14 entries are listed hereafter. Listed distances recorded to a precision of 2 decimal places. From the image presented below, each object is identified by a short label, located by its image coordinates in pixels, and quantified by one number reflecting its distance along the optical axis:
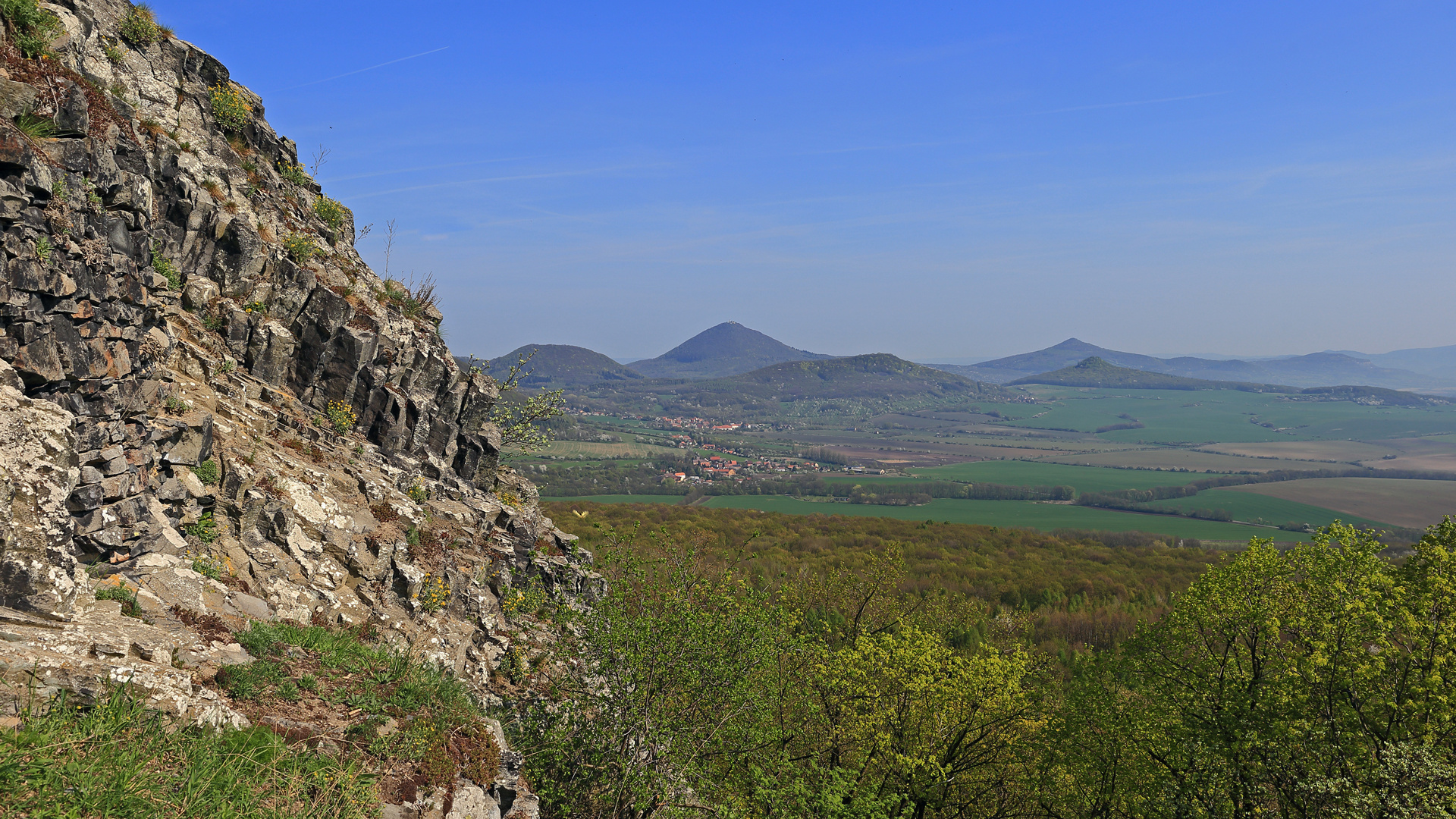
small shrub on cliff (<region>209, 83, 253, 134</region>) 26.19
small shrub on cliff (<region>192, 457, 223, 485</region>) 16.05
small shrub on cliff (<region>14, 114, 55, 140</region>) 14.16
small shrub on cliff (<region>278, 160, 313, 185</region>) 30.03
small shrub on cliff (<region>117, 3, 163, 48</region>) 22.56
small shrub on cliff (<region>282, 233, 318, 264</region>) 25.25
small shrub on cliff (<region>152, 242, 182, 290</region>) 19.81
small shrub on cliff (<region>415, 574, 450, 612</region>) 19.42
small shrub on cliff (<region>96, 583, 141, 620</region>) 11.29
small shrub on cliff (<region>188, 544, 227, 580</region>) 14.26
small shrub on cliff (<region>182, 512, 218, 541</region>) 15.13
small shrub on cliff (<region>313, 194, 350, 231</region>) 31.25
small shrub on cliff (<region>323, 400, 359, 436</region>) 23.81
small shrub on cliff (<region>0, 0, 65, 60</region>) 15.27
